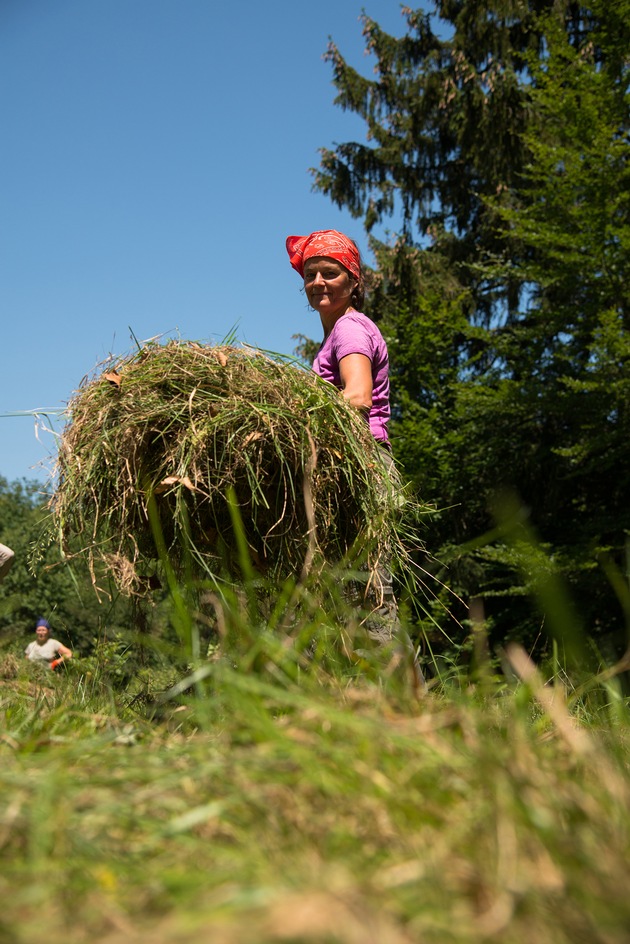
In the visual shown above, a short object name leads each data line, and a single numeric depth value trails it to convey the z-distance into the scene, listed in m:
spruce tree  14.54
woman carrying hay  3.24
